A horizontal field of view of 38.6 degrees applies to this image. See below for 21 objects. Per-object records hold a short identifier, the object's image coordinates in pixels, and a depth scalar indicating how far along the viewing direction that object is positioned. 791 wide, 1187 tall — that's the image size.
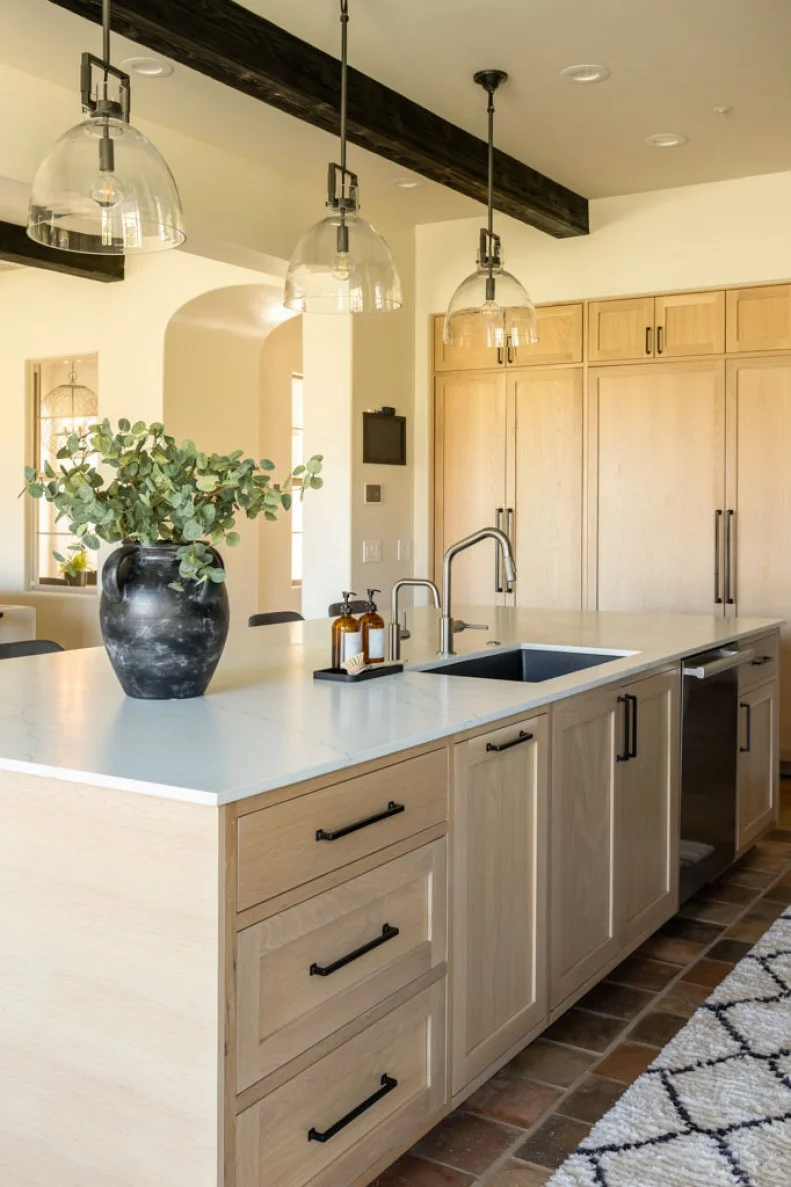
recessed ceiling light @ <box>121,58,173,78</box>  3.79
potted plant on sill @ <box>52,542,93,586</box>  7.20
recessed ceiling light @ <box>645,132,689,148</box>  4.62
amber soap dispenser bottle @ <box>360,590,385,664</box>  2.72
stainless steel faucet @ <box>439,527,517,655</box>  2.88
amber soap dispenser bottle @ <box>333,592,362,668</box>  2.68
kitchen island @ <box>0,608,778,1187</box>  1.58
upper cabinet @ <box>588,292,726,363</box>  5.40
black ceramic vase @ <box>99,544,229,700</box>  2.22
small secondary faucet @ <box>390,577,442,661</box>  2.88
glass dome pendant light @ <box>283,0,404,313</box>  2.96
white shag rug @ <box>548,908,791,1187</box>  2.04
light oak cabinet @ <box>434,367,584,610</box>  5.84
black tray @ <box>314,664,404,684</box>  2.58
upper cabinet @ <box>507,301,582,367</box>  5.74
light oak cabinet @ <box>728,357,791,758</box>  5.29
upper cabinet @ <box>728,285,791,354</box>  5.23
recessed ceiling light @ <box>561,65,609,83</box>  3.93
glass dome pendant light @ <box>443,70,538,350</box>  3.64
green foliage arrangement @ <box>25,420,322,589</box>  2.18
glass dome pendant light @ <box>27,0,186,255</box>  2.21
